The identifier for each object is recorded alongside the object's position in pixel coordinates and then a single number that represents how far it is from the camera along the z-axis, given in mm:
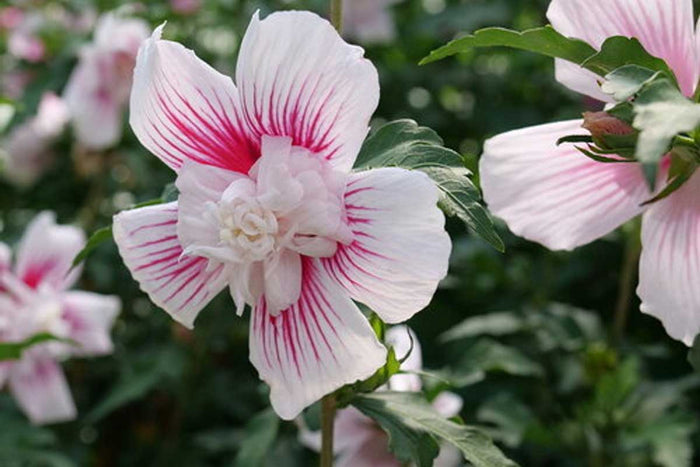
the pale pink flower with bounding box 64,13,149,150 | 1012
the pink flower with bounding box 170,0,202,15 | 1095
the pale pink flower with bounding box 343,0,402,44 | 1197
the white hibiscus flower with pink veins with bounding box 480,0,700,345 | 571
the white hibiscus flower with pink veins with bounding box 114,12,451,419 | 557
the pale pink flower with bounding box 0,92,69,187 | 1139
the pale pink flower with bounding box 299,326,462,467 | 703
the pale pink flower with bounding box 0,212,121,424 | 813
